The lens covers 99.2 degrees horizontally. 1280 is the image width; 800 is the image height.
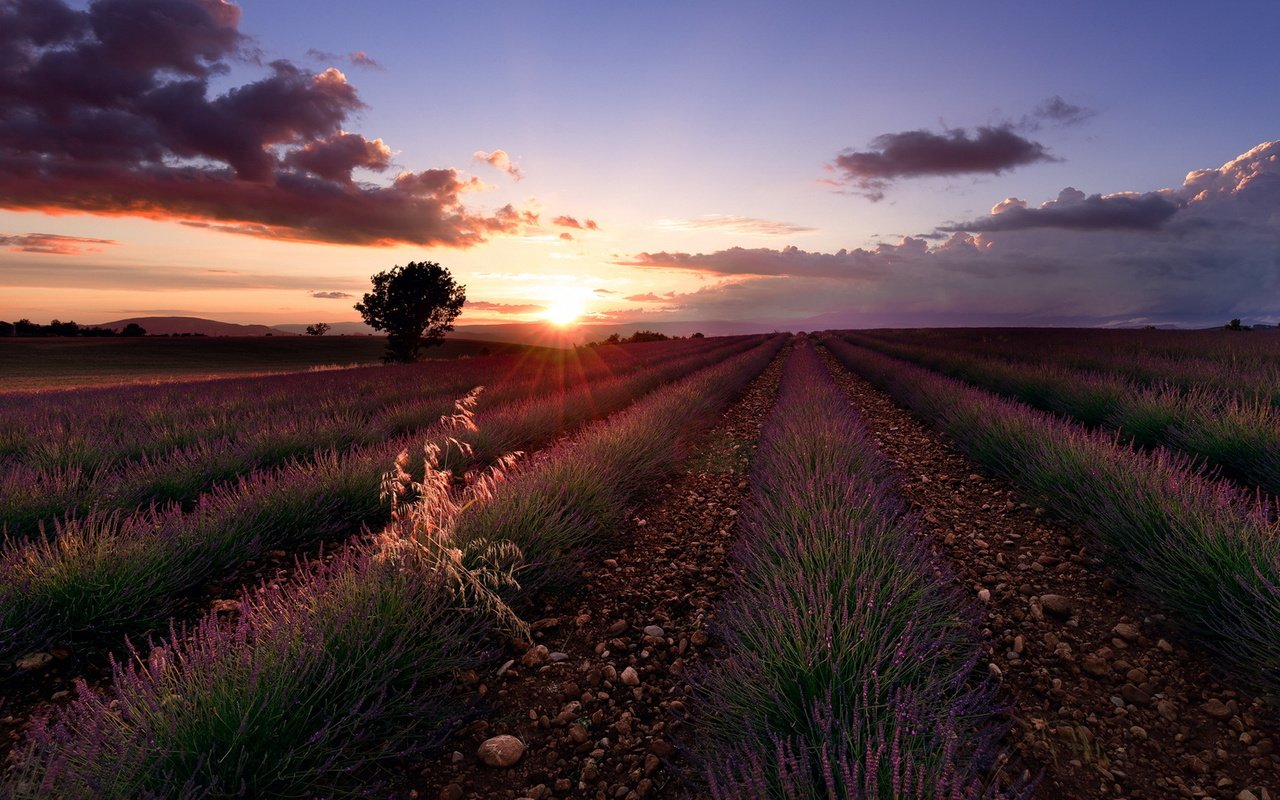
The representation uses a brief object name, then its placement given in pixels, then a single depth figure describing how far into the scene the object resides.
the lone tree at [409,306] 36.72
